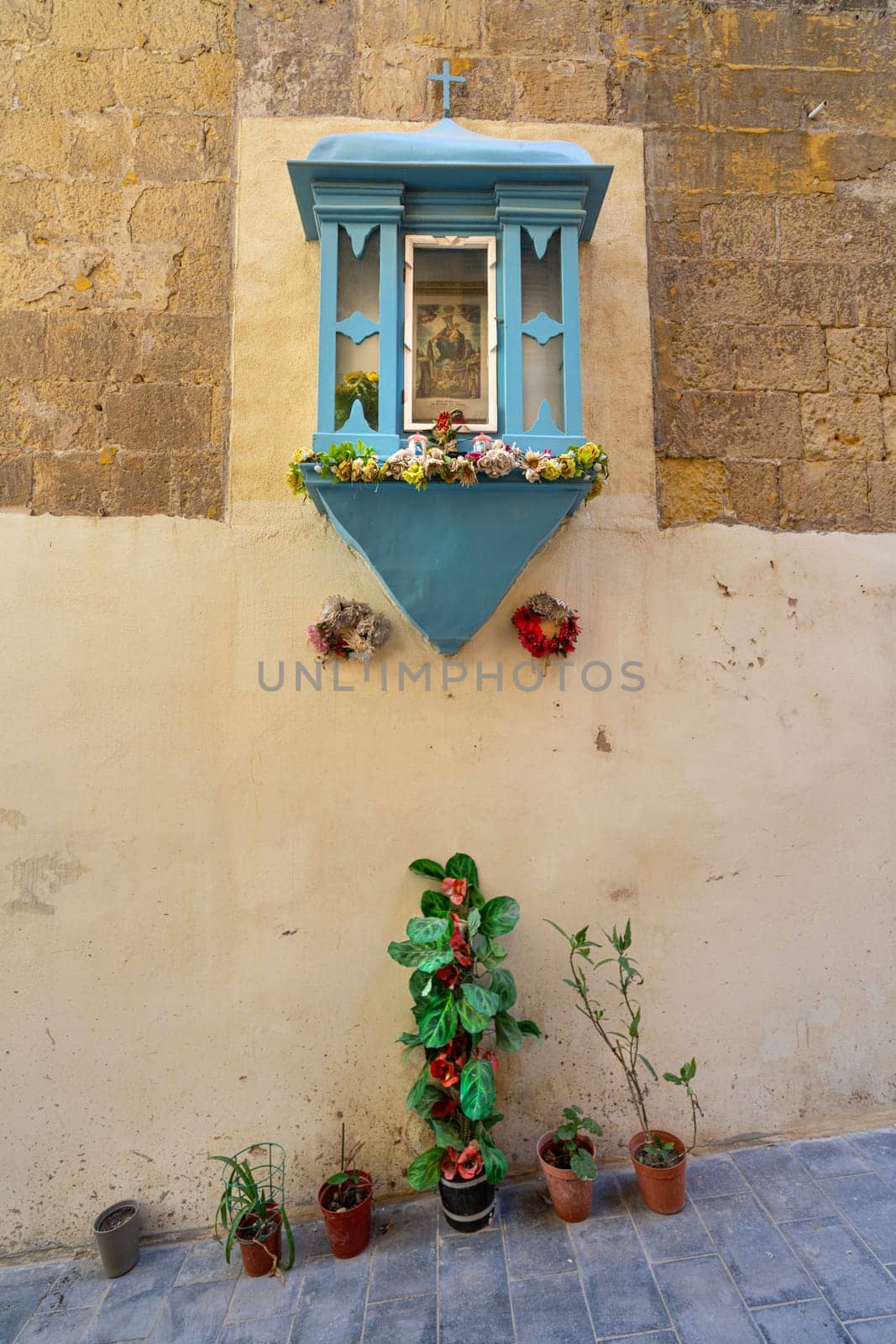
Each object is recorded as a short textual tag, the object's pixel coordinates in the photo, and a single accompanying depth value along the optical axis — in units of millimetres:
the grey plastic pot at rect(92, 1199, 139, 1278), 2006
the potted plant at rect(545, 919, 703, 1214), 2033
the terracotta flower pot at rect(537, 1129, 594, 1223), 2008
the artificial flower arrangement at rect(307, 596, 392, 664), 2234
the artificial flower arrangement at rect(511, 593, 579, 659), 2268
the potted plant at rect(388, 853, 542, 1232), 1942
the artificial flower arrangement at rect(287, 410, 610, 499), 1976
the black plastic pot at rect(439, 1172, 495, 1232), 1999
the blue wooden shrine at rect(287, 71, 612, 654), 2090
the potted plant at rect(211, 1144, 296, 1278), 1937
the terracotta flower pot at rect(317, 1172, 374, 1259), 1955
